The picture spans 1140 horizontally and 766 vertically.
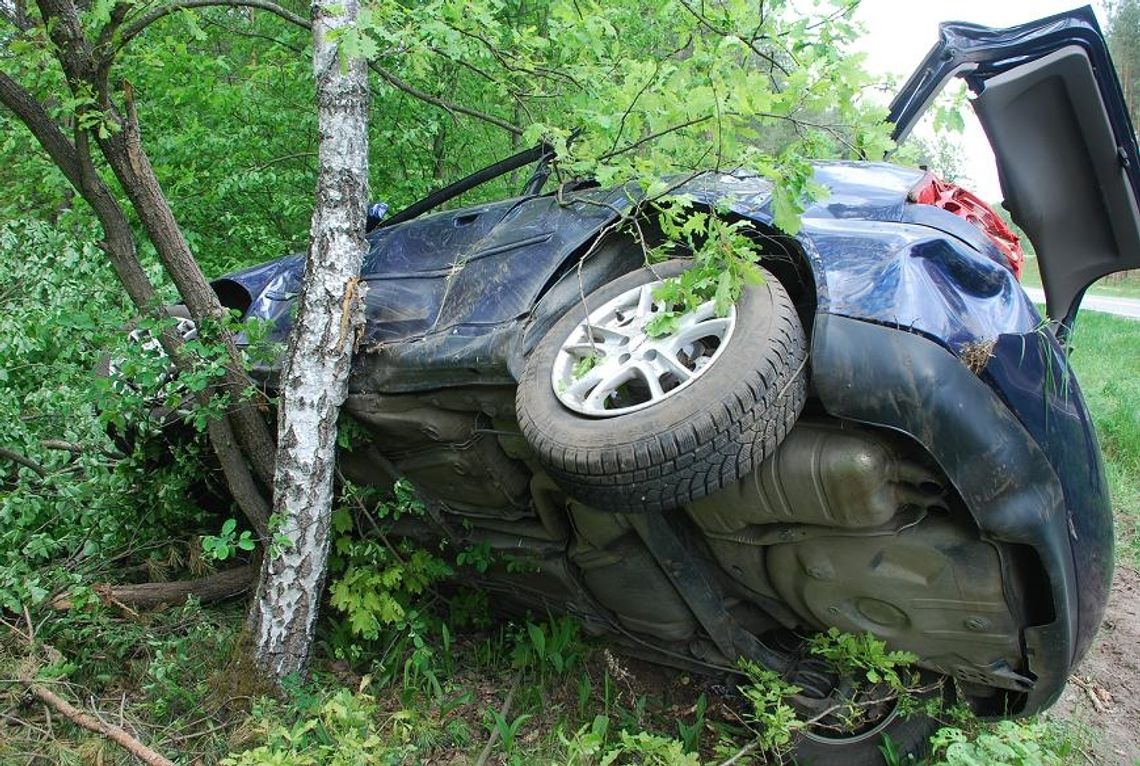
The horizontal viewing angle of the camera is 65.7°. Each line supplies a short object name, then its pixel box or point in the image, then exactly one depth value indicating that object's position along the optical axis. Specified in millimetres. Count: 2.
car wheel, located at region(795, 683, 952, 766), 2934
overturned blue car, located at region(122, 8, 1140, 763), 2090
